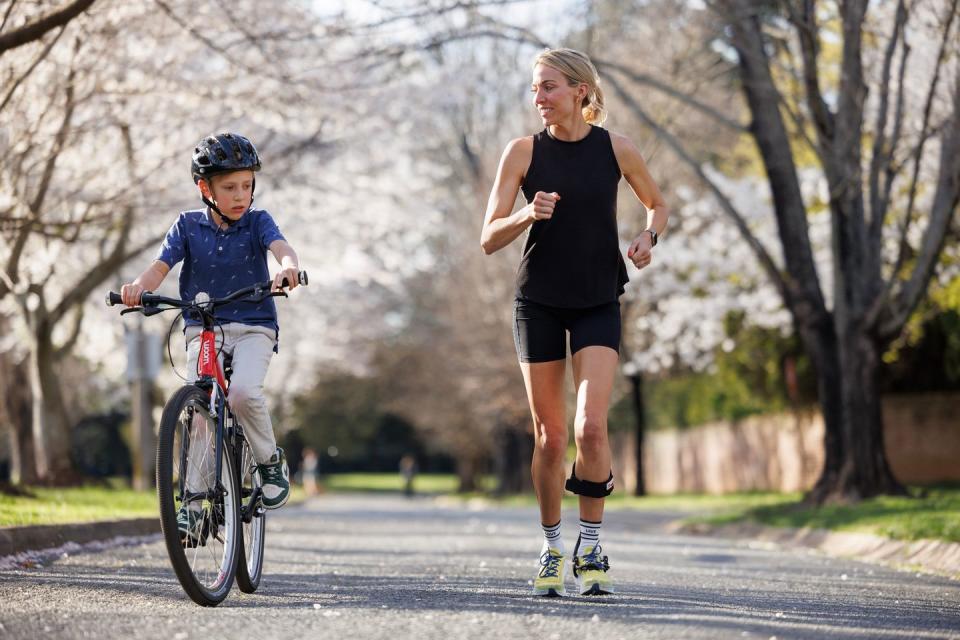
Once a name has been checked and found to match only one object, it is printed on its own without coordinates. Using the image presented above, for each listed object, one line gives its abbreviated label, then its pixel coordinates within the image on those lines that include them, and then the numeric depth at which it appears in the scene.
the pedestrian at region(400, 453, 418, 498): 61.82
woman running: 6.56
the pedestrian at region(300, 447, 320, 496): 49.19
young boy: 6.71
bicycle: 5.89
